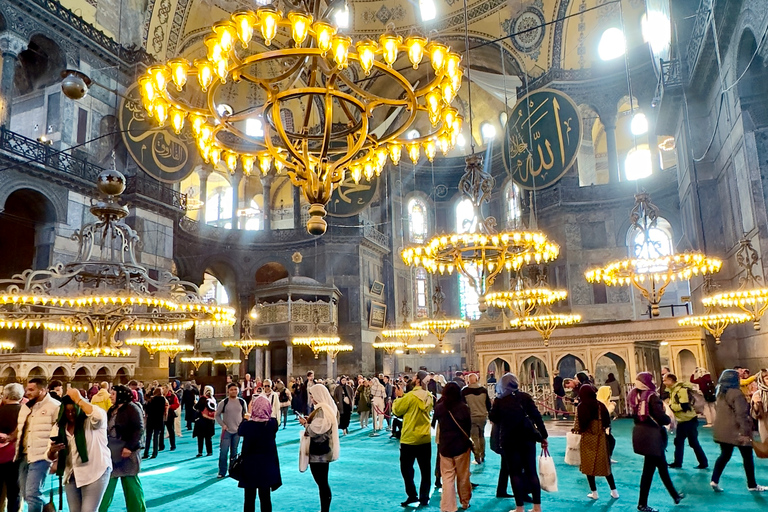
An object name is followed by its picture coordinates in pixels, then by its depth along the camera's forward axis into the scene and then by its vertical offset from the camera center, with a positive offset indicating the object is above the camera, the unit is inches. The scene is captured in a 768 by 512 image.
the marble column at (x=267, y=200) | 844.0 +232.7
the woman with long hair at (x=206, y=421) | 312.7 -36.6
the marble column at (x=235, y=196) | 828.2 +241.0
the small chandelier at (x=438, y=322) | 502.5 +25.2
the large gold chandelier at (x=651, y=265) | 328.5 +48.7
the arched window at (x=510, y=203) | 821.7 +212.2
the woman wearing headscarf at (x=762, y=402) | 199.8 -25.5
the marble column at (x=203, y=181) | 834.8 +260.7
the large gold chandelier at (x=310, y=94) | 169.8 +90.4
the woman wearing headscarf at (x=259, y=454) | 150.3 -26.6
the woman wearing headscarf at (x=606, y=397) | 221.4 -22.5
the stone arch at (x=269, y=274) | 855.1 +122.0
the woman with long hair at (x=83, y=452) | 146.9 -23.7
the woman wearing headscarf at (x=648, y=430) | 171.8 -27.8
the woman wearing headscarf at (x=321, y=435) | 167.8 -24.5
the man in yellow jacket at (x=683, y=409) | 222.1 -27.7
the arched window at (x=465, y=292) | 895.7 +87.5
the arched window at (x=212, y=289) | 999.0 +120.7
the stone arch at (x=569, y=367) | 703.1 -30.5
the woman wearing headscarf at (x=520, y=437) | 176.1 -28.9
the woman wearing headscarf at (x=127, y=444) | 161.3 -24.3
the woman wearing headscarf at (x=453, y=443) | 178.4 -30.4
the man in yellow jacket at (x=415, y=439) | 193.3 -30.7
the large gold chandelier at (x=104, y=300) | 304.0 +35.8
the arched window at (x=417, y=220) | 915.4 +210.1
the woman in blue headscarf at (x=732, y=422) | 191.3 -29.0
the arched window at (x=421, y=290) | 912.3 +94.7
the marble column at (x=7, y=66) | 464.1 +247.0
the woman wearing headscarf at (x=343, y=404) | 418.0 -38.8
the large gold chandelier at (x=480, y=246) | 316.5 +60.8
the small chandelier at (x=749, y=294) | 319.0 +24.2
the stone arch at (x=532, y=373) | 557.6 -34.2
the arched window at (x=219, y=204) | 963.3 +260.4
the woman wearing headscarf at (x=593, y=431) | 192.4 -30.6
